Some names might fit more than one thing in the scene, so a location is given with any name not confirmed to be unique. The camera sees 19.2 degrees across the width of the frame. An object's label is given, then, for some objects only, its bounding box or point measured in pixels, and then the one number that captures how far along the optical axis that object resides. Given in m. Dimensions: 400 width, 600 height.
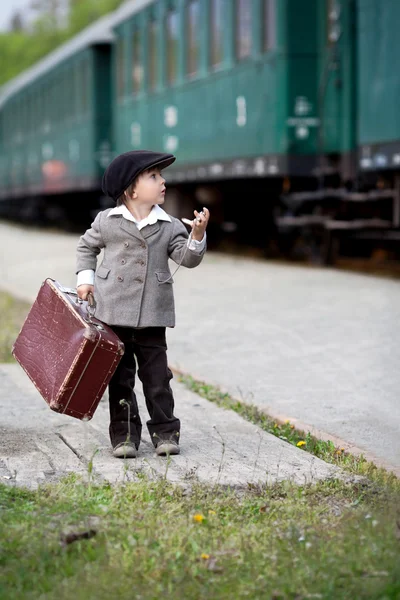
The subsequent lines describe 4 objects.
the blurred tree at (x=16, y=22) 123.25
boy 4.91
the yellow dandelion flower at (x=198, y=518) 3.83
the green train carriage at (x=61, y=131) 23.53
